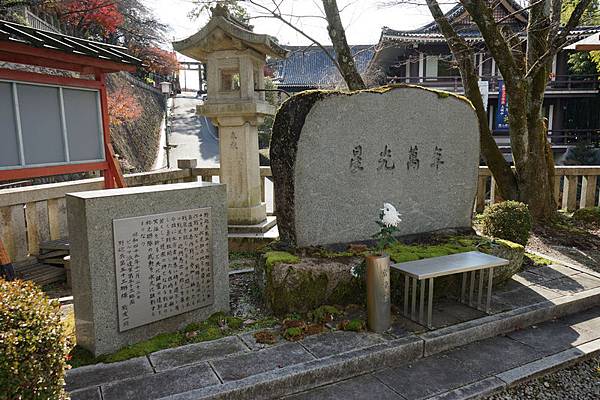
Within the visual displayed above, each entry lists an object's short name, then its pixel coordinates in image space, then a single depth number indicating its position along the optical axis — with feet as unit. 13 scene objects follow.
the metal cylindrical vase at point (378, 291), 13.84
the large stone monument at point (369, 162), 16.16
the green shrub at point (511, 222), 21.58
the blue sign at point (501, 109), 70.11
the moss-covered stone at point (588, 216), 31.07
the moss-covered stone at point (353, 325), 14.08
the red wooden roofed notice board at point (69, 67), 17.12
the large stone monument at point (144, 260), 12.25
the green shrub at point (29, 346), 7.80
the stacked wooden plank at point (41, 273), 20.08
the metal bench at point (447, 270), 14.28
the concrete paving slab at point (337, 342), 12.85
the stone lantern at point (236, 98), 23.88
